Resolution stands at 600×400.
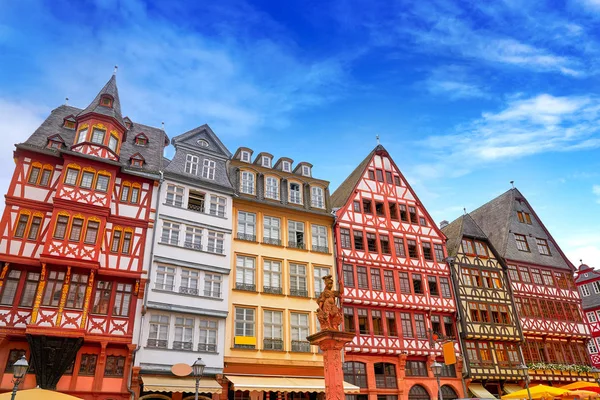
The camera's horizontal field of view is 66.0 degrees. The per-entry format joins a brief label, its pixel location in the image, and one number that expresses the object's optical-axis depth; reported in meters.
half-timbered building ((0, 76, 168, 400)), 20.02
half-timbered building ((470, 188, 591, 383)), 33.69
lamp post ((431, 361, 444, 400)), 20.56
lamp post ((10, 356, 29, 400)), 13.48
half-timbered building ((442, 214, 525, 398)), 30.52
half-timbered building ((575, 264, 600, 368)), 41.69
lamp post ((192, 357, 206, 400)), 15.96
